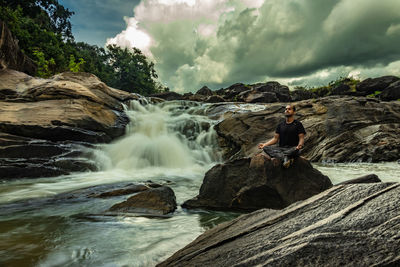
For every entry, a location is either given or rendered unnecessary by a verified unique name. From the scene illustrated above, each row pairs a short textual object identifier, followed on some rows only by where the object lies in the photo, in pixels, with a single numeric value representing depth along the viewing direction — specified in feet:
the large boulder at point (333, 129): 38.52
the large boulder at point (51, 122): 31.09
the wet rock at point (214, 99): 84.03
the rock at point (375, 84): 78.25
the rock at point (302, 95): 98.43
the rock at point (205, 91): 115.12
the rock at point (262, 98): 84.56
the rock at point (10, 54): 44.61
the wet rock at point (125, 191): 19.94
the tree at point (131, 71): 145.89
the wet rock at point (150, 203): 16.37
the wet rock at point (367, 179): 12.32
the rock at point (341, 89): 85.45
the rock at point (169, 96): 104.17
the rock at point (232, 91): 98.63
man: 17.70
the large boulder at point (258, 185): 16.66
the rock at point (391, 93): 67.10
